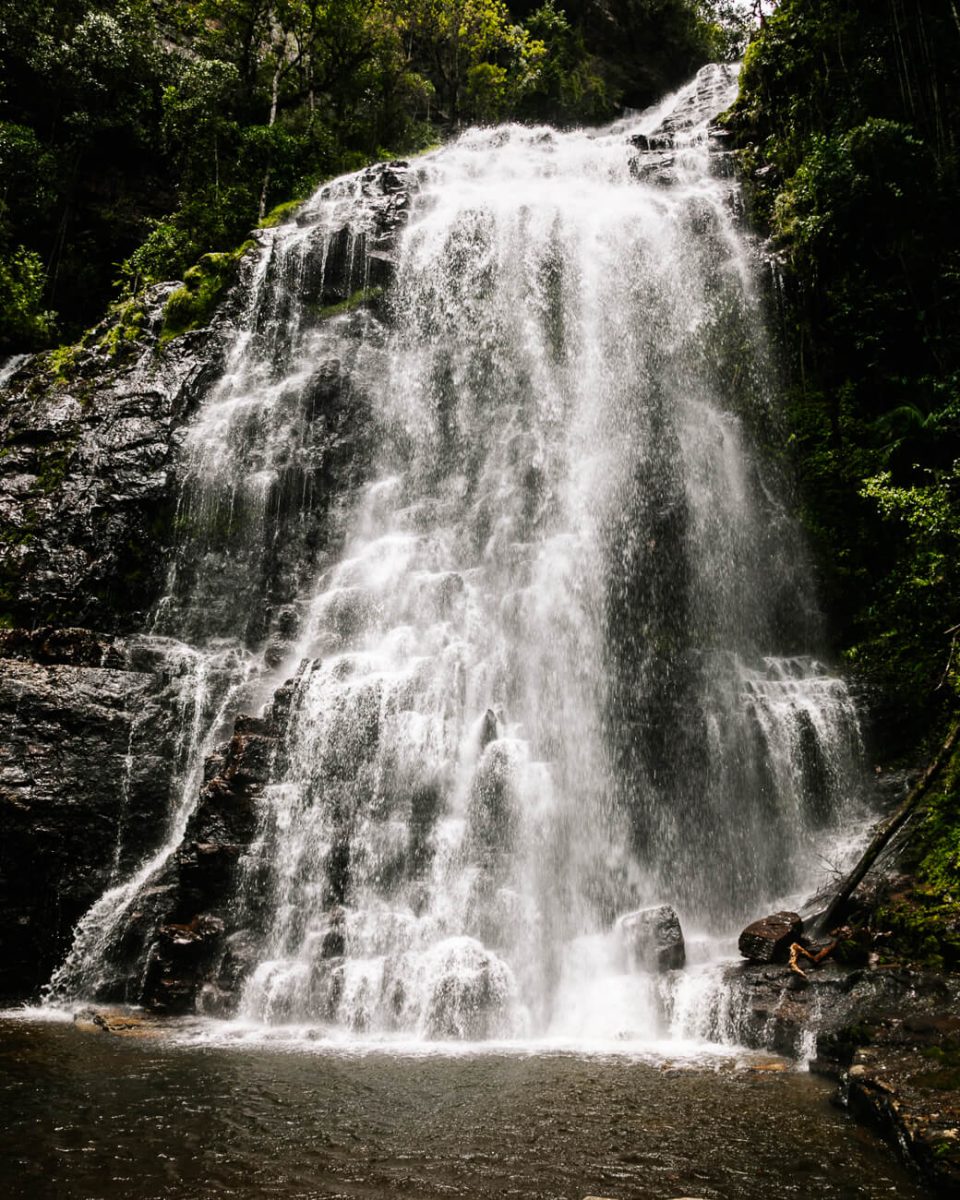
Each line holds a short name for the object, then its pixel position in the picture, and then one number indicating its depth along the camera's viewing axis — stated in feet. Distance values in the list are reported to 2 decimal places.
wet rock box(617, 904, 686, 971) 28.86
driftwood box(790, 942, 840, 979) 25.95
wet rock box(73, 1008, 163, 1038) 24.97
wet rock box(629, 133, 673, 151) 69.26
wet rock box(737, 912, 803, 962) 26.66
